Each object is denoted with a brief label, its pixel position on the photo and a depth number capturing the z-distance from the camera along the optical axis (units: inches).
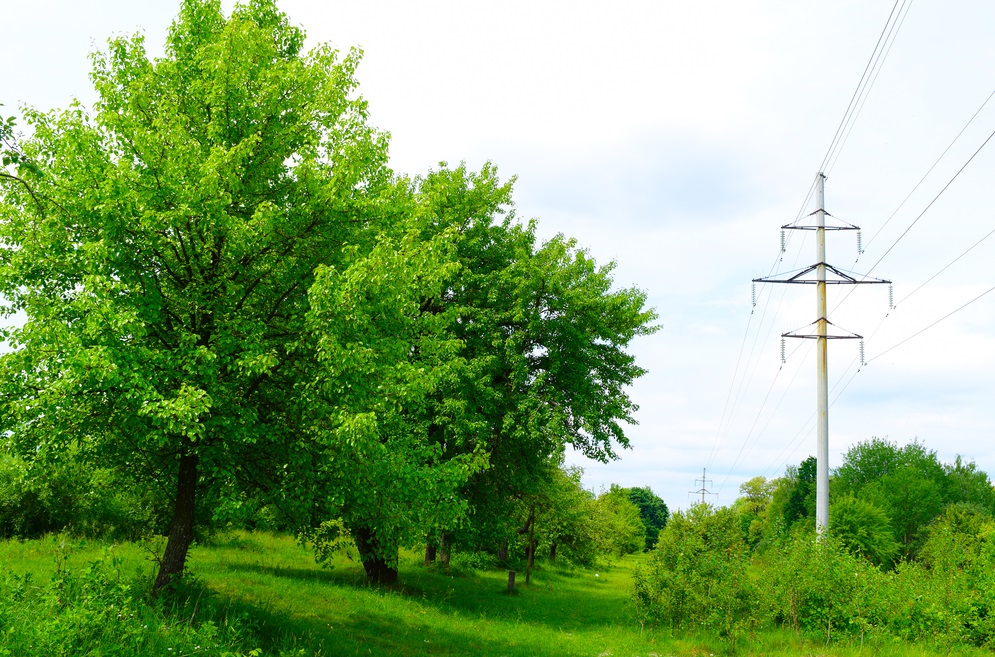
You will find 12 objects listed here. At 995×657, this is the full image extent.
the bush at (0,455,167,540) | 794.8
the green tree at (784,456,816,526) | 3909.2
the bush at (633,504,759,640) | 701.3
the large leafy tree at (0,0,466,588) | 406.3
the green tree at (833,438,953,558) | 3253.0
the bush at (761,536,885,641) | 637.9
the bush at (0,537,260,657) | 306.2
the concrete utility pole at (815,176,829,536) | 876.7
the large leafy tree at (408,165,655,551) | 912.3
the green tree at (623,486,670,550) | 7387.3
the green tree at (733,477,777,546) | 6166.3
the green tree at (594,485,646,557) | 1705.5
